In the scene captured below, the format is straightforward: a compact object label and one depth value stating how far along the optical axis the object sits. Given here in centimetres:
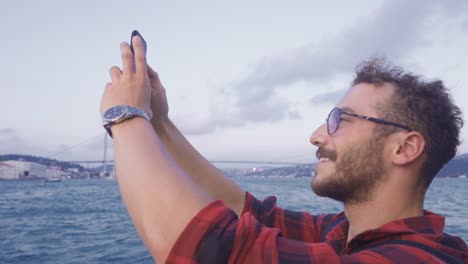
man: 64
